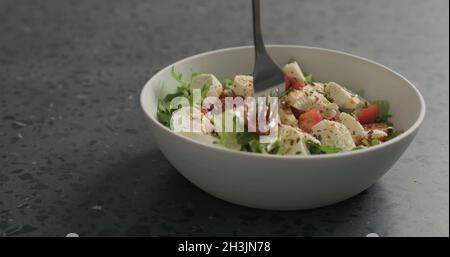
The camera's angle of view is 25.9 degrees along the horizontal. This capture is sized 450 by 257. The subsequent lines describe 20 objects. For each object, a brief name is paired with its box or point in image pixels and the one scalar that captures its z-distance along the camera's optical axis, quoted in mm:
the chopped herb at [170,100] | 733
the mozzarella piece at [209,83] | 763
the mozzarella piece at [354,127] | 718
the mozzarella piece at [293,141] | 665
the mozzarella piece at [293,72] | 783
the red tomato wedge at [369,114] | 763
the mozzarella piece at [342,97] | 764
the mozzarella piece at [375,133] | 722
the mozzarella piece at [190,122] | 690
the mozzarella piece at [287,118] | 734
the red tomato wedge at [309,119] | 734
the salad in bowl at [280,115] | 674
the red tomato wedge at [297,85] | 776
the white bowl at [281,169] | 640
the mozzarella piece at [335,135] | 690
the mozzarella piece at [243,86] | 761
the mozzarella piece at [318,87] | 774
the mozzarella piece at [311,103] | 746
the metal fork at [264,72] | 730
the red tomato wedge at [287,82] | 783
